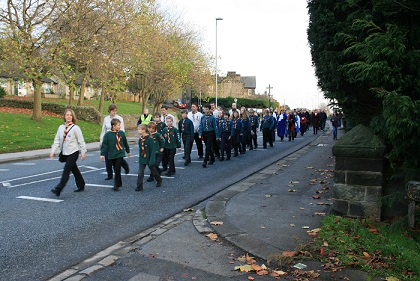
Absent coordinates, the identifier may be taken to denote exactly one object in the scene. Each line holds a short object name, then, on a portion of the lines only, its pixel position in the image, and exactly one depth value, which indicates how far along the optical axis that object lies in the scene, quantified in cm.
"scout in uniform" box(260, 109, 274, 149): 1972
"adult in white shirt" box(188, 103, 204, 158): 1488
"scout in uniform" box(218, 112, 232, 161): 1456
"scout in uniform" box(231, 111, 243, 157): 1580
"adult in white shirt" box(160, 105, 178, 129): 1326
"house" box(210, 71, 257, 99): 10625
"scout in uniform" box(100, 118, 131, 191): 917
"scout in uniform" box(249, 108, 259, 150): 1894
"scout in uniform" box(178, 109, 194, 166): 1306
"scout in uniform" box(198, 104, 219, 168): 1340
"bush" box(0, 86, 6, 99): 4024
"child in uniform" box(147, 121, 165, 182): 1017
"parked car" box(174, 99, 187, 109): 6673
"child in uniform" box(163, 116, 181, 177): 1128
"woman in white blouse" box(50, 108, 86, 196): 858
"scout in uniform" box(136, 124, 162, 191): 930
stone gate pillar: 579
